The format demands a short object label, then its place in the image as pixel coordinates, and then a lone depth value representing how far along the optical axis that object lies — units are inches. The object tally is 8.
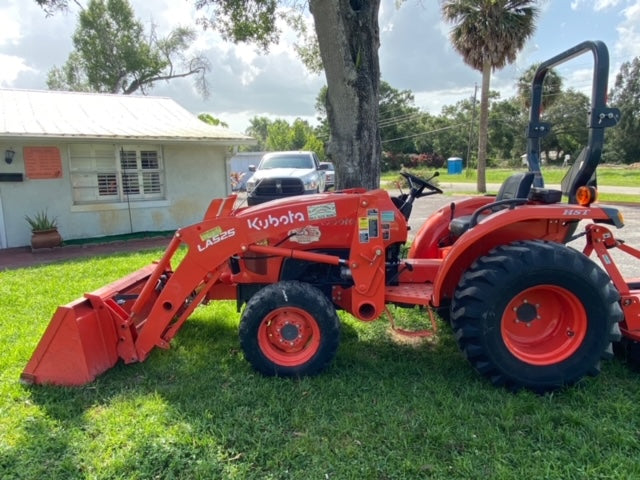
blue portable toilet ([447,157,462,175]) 1509.8
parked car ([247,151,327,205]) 417.1
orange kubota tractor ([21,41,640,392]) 115.6
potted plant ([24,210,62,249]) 347.9
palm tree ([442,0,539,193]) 622.5
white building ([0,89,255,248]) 357.1
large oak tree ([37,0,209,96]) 1091.3
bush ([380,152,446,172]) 1717.5
